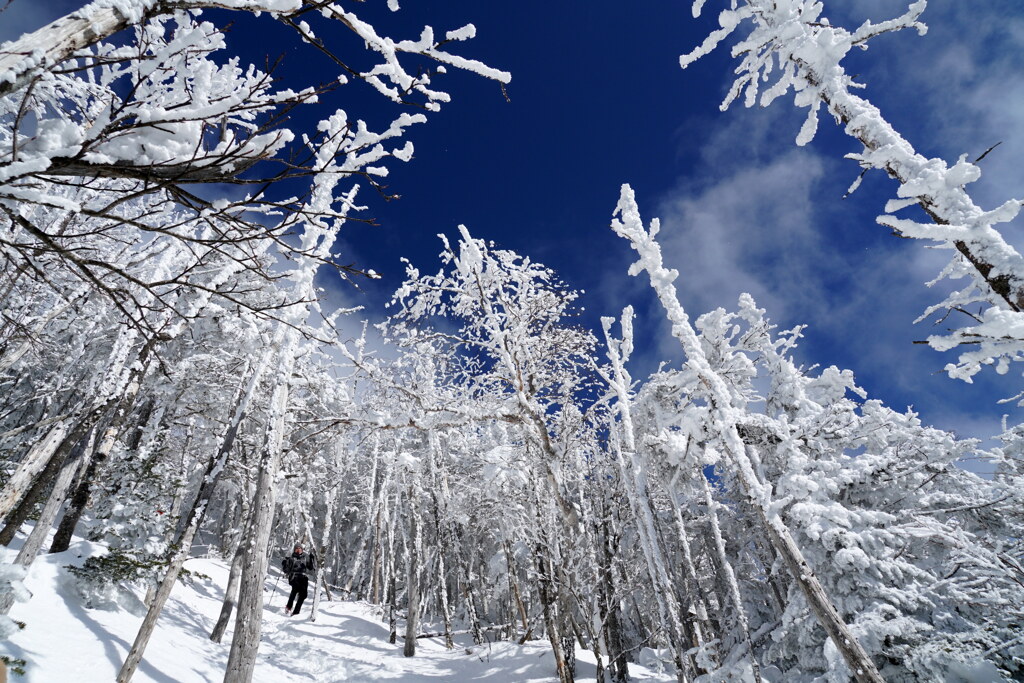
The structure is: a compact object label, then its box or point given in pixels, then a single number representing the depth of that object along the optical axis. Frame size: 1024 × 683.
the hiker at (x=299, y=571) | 13.74
